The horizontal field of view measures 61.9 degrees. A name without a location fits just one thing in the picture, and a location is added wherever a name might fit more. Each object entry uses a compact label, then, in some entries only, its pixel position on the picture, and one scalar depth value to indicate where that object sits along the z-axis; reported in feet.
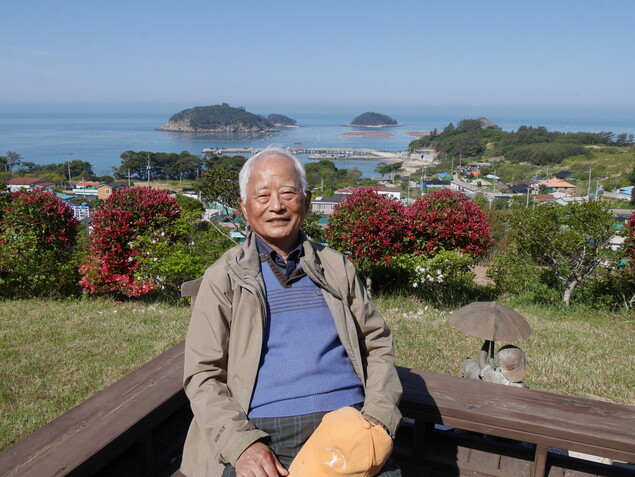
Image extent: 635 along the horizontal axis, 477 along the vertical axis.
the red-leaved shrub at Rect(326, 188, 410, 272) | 19.53
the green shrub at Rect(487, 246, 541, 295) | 22.59
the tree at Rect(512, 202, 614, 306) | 19.38
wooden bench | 4.52
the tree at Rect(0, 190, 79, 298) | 18.90
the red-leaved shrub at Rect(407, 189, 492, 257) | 19.89
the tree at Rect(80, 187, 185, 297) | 18.31
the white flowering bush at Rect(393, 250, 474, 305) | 19.19
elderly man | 4.52
